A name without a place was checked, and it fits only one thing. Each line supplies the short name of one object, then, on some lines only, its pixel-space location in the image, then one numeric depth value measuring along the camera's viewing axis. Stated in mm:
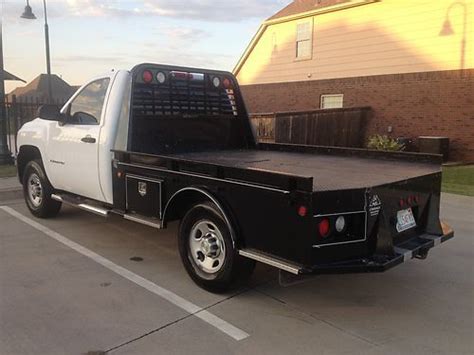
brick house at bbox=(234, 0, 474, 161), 15055
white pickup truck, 3738
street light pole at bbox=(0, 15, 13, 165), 12195
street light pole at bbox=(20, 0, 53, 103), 22828
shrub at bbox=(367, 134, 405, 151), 15242
